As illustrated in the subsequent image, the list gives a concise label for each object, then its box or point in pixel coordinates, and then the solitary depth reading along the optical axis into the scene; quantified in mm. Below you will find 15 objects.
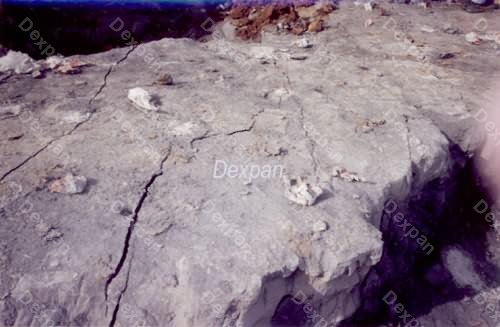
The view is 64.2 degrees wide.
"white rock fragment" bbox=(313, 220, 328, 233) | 1775
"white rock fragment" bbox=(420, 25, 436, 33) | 3861
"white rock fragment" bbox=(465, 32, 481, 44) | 3731
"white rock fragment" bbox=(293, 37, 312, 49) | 3437
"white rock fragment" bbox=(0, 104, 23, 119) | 2288
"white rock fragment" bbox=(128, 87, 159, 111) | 2400
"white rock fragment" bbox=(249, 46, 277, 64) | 3172
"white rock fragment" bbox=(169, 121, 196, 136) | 2252
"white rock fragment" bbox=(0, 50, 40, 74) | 2752
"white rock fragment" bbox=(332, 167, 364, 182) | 2057
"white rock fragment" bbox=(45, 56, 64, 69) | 2809
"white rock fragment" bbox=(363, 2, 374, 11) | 4152
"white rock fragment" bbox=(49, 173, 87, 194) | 1825
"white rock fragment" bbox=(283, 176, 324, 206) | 1873
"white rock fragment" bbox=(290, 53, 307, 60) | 3229
